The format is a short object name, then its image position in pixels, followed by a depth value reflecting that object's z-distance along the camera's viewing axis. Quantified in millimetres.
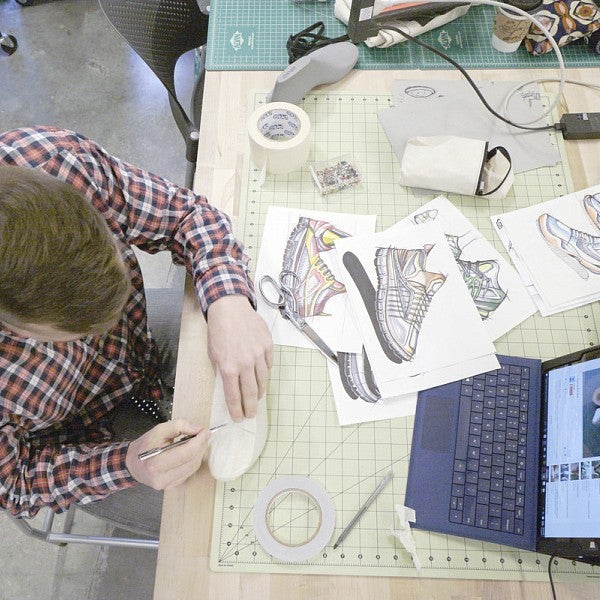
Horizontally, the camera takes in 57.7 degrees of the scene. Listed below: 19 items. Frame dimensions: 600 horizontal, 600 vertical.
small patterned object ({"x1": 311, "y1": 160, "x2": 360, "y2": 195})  1026
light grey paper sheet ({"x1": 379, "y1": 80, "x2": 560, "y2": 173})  1067
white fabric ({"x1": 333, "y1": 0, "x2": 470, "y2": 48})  1167
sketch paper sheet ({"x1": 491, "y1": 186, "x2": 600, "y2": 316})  938
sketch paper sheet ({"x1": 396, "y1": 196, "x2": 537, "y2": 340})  922
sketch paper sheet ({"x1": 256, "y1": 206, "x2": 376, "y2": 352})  907
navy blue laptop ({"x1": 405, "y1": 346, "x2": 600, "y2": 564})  725
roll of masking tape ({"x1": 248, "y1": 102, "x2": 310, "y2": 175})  985
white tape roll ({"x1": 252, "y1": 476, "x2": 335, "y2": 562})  761
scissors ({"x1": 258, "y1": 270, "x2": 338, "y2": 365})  897
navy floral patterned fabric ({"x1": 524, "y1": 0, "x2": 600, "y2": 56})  1144
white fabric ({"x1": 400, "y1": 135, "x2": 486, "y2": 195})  986
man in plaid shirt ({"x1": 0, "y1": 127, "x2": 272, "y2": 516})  591
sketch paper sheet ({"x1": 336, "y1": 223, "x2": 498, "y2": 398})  875
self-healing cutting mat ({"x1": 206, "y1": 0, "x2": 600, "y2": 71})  1173
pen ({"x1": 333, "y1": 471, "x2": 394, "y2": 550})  777
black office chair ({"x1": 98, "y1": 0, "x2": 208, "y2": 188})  1131
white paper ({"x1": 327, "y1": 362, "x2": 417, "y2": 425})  851
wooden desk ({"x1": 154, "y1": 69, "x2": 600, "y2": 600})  749
